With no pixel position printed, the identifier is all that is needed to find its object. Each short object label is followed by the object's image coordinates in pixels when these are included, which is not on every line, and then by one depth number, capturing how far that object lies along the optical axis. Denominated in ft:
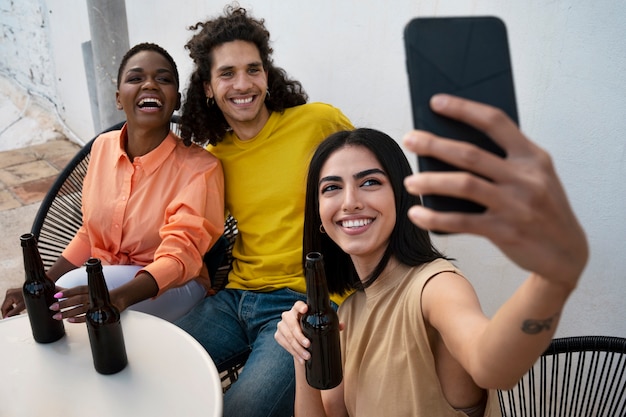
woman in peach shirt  6.18
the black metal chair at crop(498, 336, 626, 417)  4.84
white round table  4.24
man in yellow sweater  6.35
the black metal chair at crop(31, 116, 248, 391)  7.16
